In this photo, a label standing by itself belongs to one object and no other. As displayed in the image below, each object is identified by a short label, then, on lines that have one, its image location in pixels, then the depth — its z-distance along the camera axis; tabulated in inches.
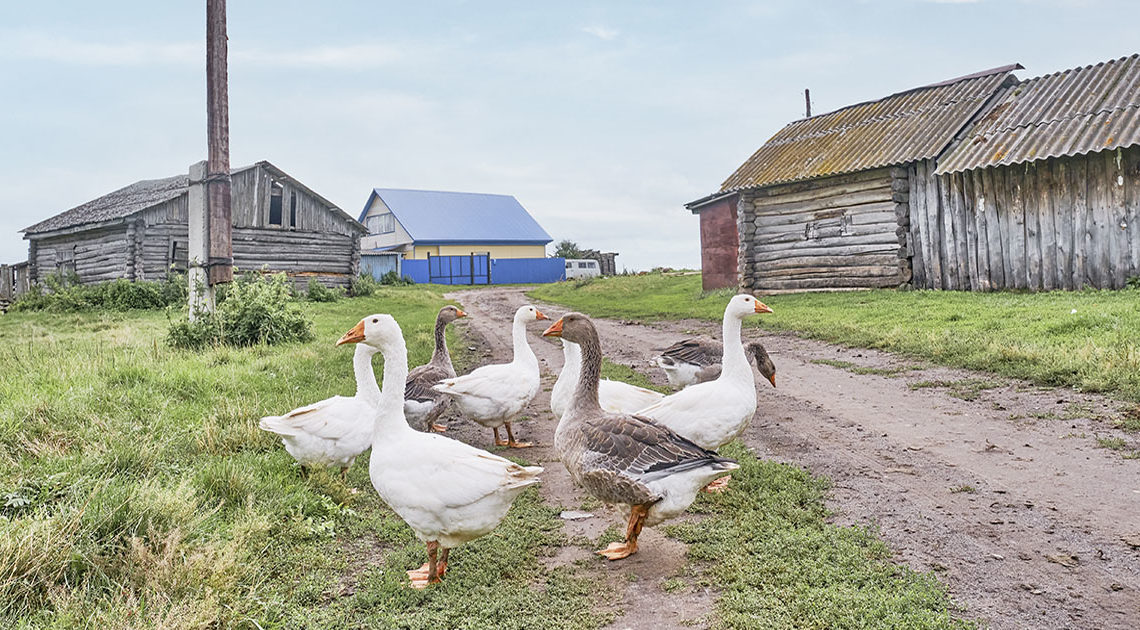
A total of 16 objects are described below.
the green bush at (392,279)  1657.2
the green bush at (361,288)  1248.2
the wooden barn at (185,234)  1071.0
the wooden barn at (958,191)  611.8
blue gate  1931.8
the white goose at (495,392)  264.4
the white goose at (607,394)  249.4
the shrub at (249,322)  485.1
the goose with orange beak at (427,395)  261.0
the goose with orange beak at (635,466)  162.4
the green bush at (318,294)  1103.6
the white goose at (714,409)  212.1
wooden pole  481.4
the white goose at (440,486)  155.4
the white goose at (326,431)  211.6
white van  2058.3
